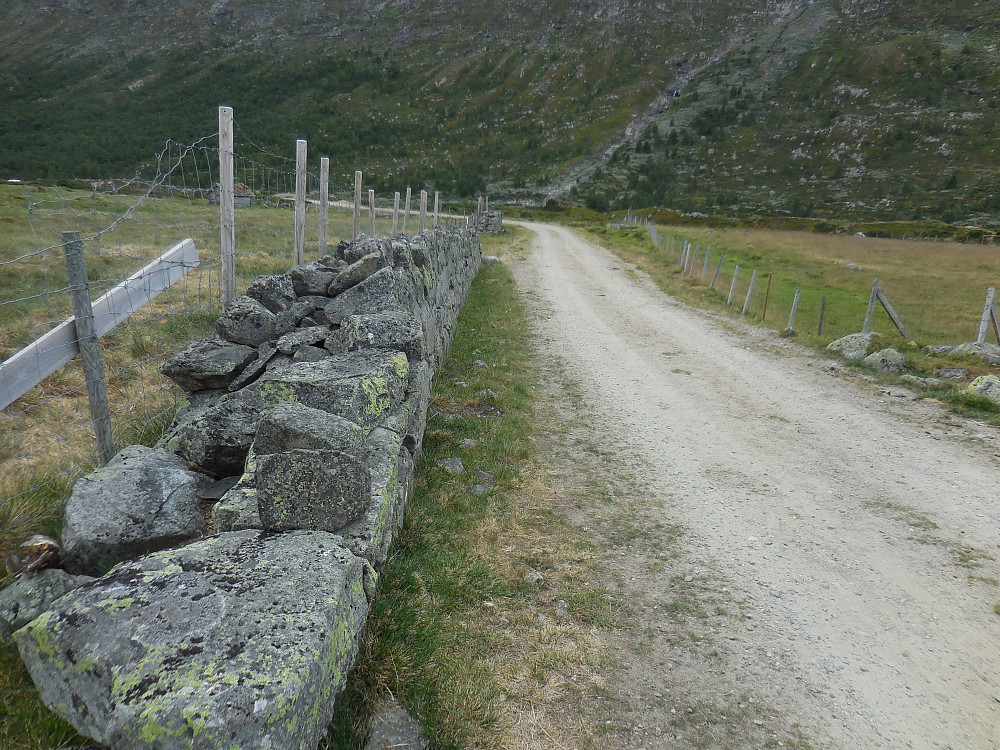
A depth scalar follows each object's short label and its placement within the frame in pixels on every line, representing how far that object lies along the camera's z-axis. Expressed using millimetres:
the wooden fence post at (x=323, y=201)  11216
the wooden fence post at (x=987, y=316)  12867
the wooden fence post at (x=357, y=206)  14766
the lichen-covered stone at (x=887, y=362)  11805
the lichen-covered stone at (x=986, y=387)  9781
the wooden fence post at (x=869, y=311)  14121
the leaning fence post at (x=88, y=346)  4309
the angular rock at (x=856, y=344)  12820
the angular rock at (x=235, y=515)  3576
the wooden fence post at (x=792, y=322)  15039
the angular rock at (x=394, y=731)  3119
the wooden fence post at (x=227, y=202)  6922
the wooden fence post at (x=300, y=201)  9266
